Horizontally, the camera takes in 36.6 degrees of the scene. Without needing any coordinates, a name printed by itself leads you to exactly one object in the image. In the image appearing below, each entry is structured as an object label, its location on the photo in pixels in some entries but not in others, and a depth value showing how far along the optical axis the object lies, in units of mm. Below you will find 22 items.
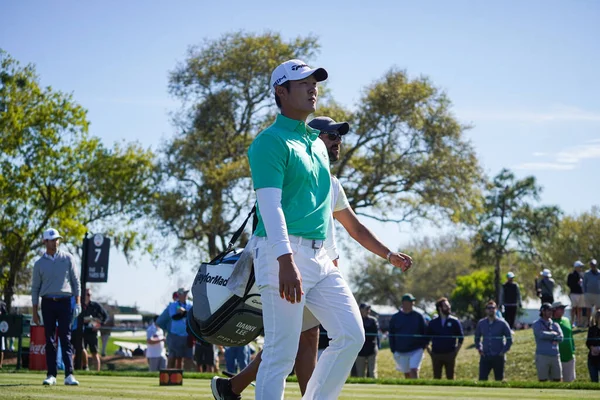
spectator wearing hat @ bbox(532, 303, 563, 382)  18266
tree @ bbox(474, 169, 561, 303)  71750
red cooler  19547
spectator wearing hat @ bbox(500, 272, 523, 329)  27469
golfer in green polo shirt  5266
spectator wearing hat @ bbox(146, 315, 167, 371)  22359
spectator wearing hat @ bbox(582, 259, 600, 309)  24828
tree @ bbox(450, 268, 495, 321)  73312
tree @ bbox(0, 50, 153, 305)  40156
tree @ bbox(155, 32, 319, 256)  40188
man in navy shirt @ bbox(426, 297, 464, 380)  19141
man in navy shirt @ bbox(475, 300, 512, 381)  18891
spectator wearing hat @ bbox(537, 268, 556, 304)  25797
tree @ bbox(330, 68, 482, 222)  40688
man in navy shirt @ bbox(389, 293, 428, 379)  19234
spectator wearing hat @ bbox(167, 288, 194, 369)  20094
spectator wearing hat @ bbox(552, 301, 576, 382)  18812
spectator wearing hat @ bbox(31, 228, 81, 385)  11977
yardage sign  20781
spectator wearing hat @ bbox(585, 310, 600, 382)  18609
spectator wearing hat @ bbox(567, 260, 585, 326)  26484
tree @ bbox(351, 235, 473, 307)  92688
